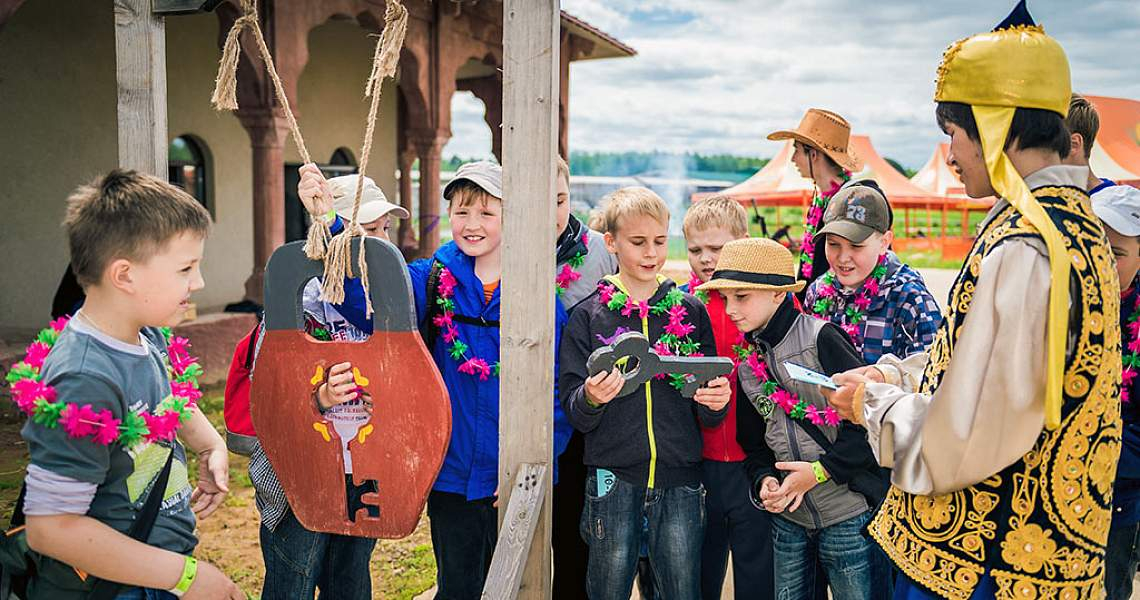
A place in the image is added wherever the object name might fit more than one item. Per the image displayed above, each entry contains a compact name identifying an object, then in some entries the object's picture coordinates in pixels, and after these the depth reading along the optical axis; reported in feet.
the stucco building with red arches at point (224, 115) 26.17
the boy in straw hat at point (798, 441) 7.86
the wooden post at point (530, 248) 6.61
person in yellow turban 4.93
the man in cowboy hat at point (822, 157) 11.75
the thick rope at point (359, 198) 6.63
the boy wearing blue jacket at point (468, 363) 8.18
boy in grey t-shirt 5.11
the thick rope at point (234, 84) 6.74
